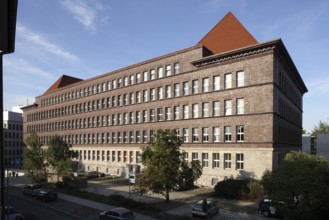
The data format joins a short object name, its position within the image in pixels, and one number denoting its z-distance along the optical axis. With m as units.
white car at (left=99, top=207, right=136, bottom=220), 25.64
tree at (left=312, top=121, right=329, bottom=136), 115.15
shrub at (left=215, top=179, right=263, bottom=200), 35.50
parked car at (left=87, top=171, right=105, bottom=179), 59.16
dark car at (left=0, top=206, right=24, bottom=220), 26.45
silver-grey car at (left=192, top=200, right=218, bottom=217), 27.41
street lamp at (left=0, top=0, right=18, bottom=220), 3.40
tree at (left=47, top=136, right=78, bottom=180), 54.03
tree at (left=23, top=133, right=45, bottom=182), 52.09
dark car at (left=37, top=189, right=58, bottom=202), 38.19
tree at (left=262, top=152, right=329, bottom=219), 20.92
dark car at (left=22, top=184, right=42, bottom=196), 41.41
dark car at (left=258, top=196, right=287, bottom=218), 27.89
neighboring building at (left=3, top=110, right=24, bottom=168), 106.00
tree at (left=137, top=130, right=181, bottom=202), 32.34
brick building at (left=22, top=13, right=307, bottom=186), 41.03
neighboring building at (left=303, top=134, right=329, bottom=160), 73.62
